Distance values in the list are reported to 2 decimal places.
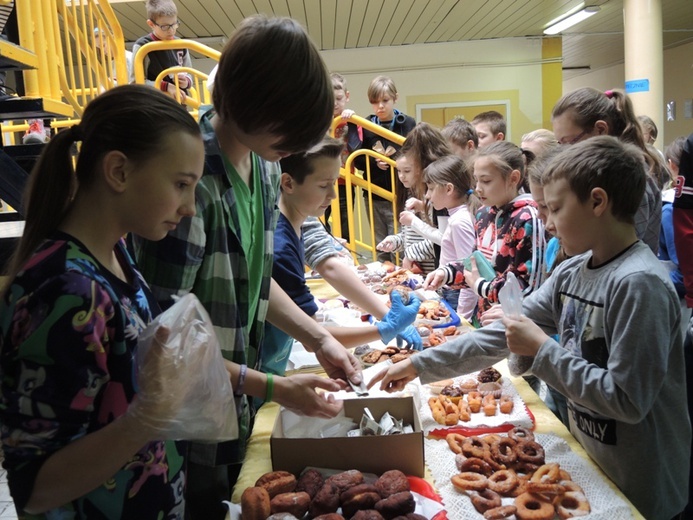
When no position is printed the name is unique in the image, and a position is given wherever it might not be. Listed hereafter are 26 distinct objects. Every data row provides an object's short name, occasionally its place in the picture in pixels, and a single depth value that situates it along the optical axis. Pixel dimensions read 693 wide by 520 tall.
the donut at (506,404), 1.63
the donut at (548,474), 1.24
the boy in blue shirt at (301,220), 2.04
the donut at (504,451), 1.35
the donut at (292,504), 1.15
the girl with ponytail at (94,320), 0.82
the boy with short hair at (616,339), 1.23
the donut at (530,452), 1.33
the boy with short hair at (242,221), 1.14
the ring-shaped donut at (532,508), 1.14
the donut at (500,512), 1.15
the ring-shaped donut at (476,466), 1.33
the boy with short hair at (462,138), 4.43
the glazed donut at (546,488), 1.19
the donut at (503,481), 1.24
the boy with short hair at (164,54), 4.77
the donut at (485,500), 1.19
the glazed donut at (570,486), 1.22
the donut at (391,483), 1.18
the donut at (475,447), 1.38
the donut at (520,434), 1.42
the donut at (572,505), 1.16
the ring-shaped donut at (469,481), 1.25
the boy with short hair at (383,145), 5.57
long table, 1.33
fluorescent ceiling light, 8.18
